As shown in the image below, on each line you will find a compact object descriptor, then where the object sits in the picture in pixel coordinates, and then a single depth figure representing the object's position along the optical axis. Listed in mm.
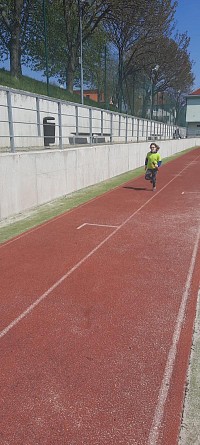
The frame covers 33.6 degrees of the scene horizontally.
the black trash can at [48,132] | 13344
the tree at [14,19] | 26156
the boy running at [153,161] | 13120
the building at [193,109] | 75312
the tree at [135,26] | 34781
